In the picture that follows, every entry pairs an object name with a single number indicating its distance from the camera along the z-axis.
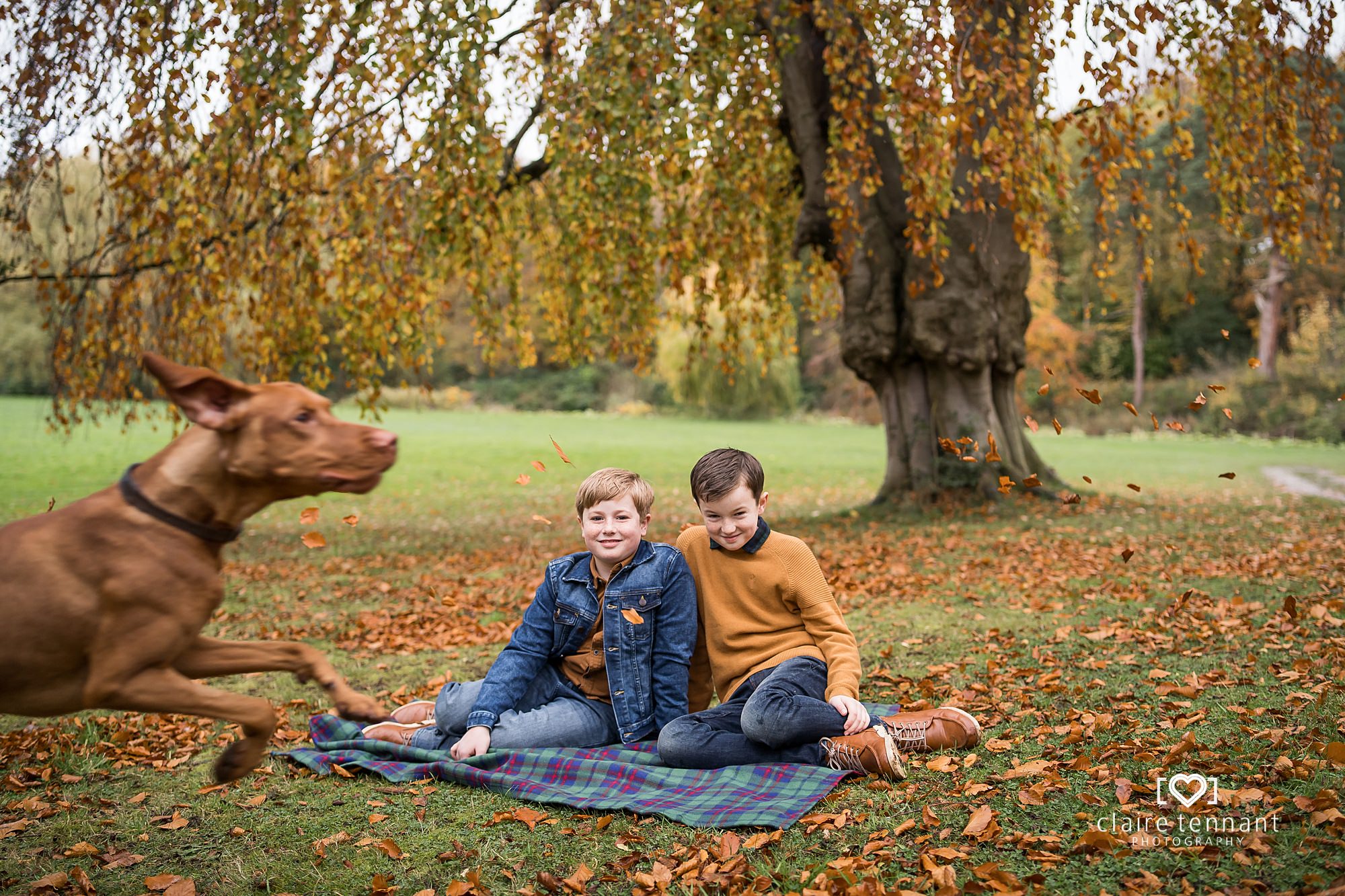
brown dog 2.32
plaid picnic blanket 3.04
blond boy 3.54
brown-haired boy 3.38
